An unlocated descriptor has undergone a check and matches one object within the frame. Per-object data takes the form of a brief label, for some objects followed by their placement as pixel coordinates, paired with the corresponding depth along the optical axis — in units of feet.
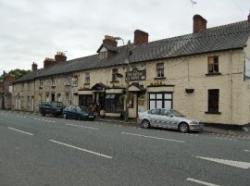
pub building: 84.74
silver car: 74.36
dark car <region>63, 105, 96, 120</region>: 107.55
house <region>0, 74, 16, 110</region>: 229.45
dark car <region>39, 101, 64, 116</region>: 127.54
